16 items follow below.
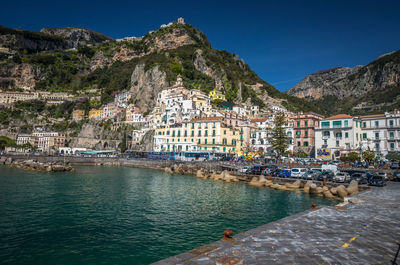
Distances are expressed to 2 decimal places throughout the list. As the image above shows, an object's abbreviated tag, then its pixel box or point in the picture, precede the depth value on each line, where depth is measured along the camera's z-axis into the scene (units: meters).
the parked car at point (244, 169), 44.07
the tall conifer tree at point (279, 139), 60.78
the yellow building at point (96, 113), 130.20
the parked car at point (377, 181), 27.46
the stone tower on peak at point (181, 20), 174.77
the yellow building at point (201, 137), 69.12
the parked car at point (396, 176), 32.28
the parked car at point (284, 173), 37.77
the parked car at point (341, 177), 31.11
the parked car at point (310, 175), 35.01
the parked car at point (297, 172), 36.44
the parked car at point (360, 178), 29.62
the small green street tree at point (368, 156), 47.30
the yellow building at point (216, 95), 107.06
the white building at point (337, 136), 55.56
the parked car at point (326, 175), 33.16
